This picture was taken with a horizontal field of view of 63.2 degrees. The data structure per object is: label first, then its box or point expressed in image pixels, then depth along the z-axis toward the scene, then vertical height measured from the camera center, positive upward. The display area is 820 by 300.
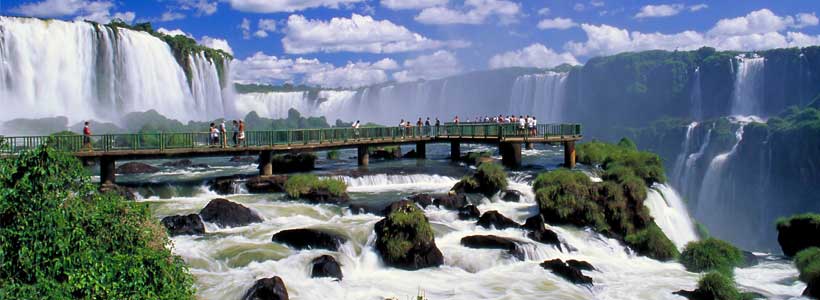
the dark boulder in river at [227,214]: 18.42 -2.43
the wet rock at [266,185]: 24.62 -2.15
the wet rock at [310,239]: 16.11 -2.73
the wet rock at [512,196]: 23.27 -2.42
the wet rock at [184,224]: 17.33 -2.57
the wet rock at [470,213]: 20.12 -2.62
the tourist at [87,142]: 24.05 -0.53
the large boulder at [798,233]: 20.02 -3.28
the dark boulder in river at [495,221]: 19.06 -2.71
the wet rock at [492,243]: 16.62 -2.95
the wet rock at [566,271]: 15.03 -3.32
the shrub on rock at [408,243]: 15.62 -2.76
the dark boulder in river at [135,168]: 30.20 -1.88
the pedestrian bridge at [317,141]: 24.61 -0.65
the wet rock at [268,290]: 12.26 -3.02
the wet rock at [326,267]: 14.38 -3.05
